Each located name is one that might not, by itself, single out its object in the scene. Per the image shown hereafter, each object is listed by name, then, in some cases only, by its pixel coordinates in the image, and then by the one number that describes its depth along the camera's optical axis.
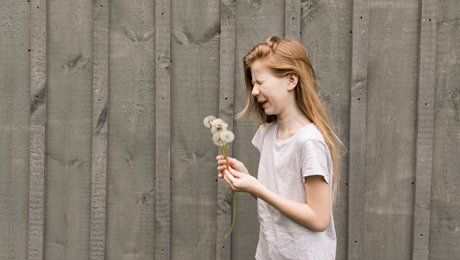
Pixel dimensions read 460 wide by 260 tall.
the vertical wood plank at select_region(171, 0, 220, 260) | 2.22
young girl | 1.42
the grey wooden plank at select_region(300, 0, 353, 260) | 2.17
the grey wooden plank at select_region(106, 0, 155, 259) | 2.24
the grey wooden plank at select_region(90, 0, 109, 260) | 2.22
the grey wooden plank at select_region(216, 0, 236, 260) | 2.17
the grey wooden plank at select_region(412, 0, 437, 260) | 2.11
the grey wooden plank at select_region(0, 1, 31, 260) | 2.27
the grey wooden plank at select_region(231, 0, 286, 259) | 2.19
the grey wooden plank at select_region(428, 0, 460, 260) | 2.13
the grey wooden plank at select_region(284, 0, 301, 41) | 2.15
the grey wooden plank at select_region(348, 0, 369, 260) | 2.13
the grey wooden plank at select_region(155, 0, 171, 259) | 2.20
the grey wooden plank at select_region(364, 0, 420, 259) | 2.15
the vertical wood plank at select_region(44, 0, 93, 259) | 2.26
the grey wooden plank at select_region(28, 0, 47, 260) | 2.24
